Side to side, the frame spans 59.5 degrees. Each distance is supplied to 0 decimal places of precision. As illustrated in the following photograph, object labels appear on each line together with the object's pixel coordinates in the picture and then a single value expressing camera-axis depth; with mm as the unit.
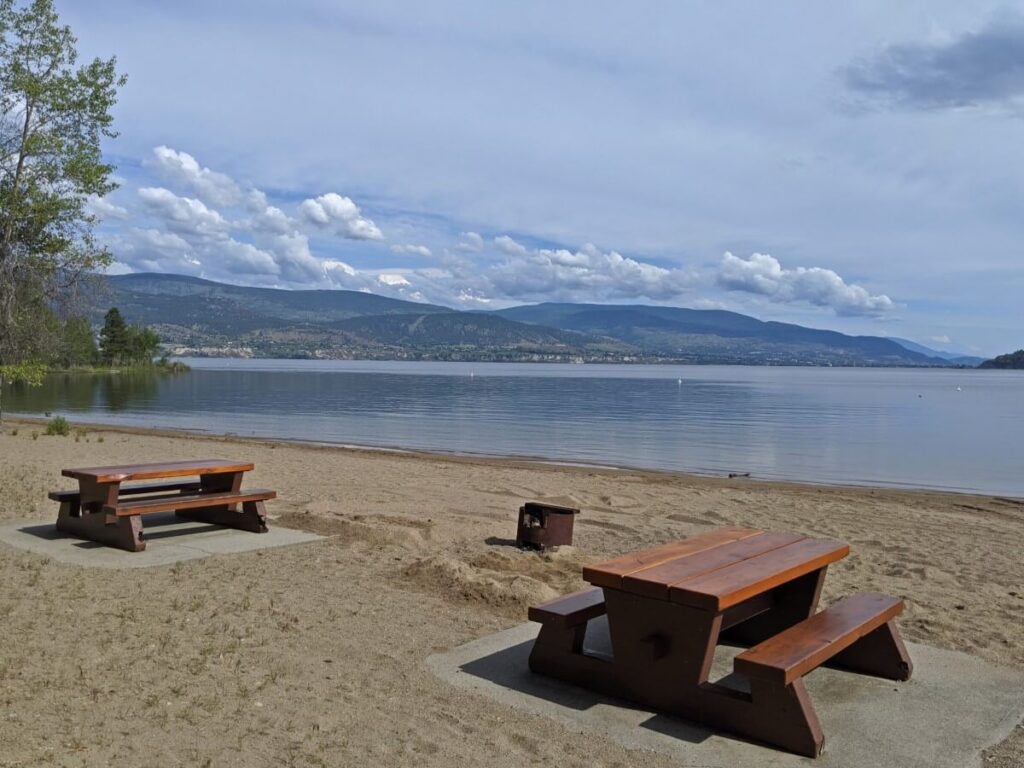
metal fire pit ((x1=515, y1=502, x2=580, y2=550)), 8773
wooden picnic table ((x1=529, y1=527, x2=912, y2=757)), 4082
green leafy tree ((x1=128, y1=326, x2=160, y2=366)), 105188
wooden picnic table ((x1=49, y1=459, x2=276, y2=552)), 7777
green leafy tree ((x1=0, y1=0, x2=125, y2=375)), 17625
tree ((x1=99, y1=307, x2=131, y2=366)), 101062
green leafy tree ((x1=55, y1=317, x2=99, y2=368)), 91244
